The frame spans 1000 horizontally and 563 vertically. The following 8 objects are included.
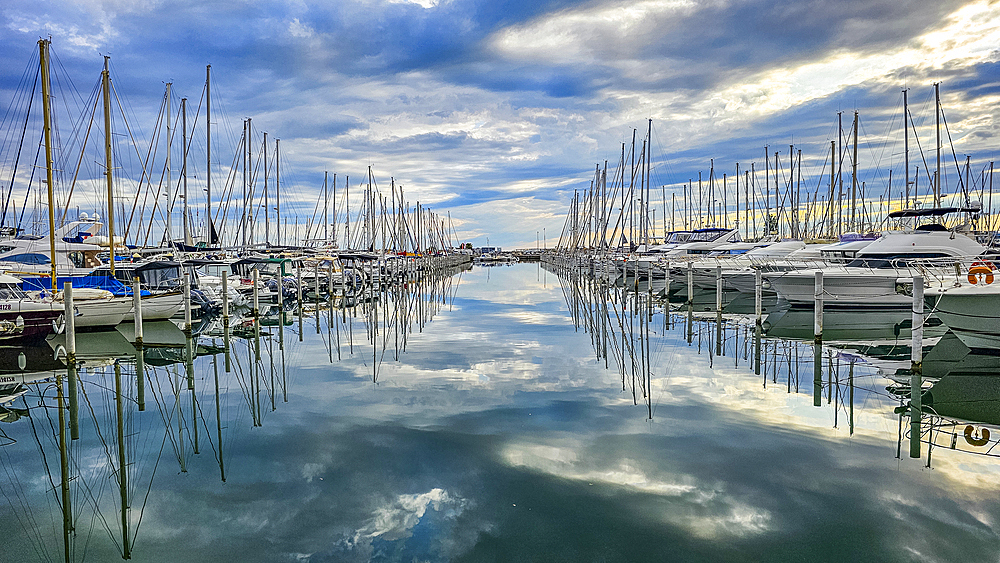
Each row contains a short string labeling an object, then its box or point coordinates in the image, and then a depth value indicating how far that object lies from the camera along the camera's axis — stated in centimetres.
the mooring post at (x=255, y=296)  2584
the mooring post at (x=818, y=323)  1639
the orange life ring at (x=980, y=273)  1683
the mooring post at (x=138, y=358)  1266
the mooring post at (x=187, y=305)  2062
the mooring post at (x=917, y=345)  1206
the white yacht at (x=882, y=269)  2425
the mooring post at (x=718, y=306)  2238
